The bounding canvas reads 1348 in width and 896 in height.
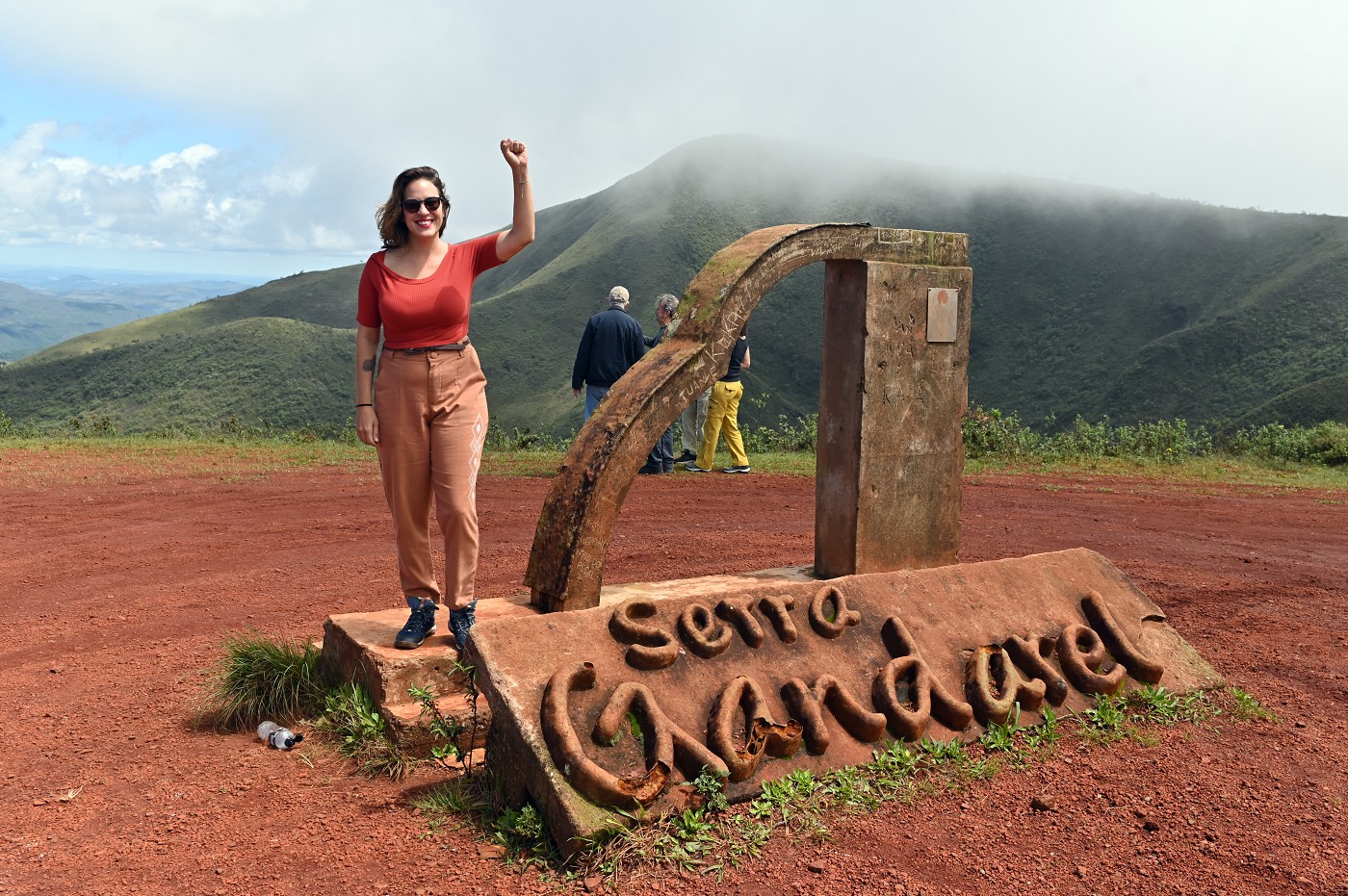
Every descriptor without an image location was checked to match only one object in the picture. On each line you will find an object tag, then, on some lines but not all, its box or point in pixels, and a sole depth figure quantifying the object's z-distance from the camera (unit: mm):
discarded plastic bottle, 3826
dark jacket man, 9320
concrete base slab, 3213
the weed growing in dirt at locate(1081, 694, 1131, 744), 3945
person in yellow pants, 9859
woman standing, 3689
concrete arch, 4078
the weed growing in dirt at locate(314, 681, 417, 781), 3607
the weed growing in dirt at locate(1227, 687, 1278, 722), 4227
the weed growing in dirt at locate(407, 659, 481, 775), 3602
